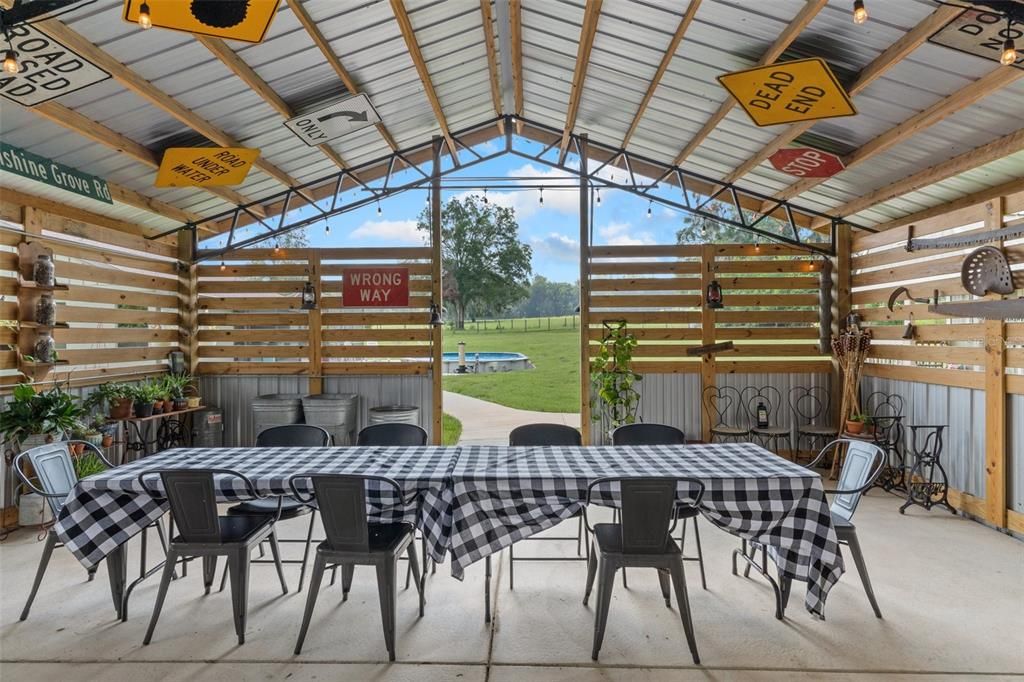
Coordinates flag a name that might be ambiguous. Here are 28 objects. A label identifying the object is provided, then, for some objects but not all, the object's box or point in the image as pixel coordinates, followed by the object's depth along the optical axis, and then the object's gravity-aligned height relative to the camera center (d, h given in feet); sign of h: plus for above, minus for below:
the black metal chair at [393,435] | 14.05 -2.42
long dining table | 9.64 -2.92
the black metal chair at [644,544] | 8.79 -3.29
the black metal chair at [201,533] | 9.32 -3.23
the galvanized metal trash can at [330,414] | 20.93 -2.81
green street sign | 14.32 +4.40
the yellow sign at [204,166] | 15.52 +4.66
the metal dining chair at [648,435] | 13.74 -2.43
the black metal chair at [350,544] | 9.01 -3.34
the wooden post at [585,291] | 22.62 +1.67
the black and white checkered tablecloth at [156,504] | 9.86 -2.87
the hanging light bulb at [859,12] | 8.33 +4.58
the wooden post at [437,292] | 22.65 +1.69
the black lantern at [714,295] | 22.06 +1.43
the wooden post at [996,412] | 14.70 -2.09
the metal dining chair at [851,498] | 10.18 -3.13
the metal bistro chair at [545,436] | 13.78 -2.42
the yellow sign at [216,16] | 8.45 +4.81
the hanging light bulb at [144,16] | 8.08 +4.51
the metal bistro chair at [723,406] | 22.61 -2.87
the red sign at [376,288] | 22.74 +1.87
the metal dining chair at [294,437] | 14.05 -2.44
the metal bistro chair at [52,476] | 10.40 -2.64
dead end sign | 11.05 +4.80
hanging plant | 21.86 -1.67
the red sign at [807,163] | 16.44 +4.93
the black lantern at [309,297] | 22.29 +1.50
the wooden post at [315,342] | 22.77 -0.23
